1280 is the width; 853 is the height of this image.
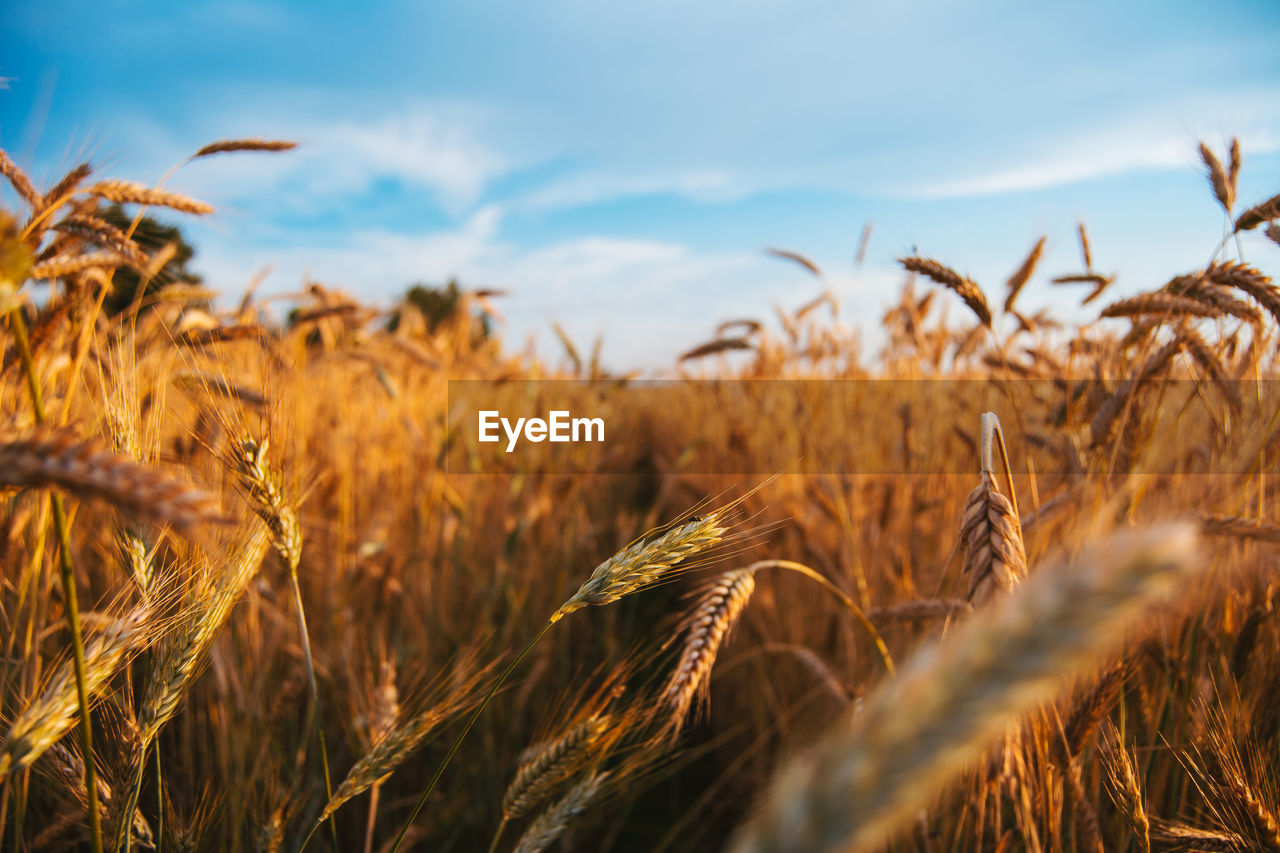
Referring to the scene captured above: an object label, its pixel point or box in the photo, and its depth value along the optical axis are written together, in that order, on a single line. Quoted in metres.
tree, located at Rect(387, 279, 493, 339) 21.91
